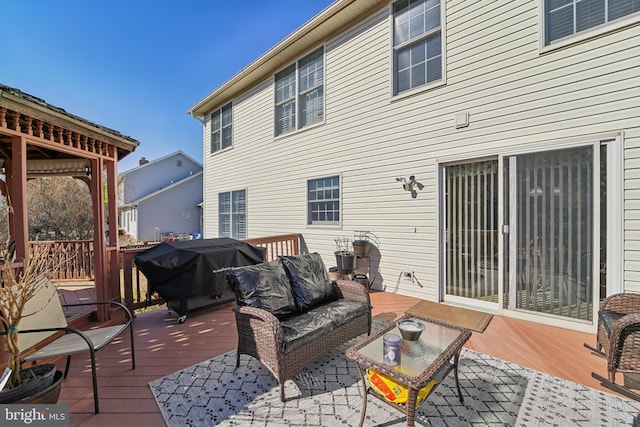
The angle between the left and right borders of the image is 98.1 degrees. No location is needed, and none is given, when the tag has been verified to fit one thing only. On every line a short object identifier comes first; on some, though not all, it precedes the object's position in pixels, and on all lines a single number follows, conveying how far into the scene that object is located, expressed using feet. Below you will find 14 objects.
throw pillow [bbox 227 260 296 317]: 9.05
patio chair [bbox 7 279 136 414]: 7.31
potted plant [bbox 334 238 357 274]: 17.47
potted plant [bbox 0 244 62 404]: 5.98
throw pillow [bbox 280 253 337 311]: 10.25
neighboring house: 52.60
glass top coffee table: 5.55
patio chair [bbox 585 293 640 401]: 7.43
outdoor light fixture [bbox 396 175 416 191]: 16.07
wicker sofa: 7.76
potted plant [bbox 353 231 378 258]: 17.80
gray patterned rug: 6.72
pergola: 9.45
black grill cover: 12.66
